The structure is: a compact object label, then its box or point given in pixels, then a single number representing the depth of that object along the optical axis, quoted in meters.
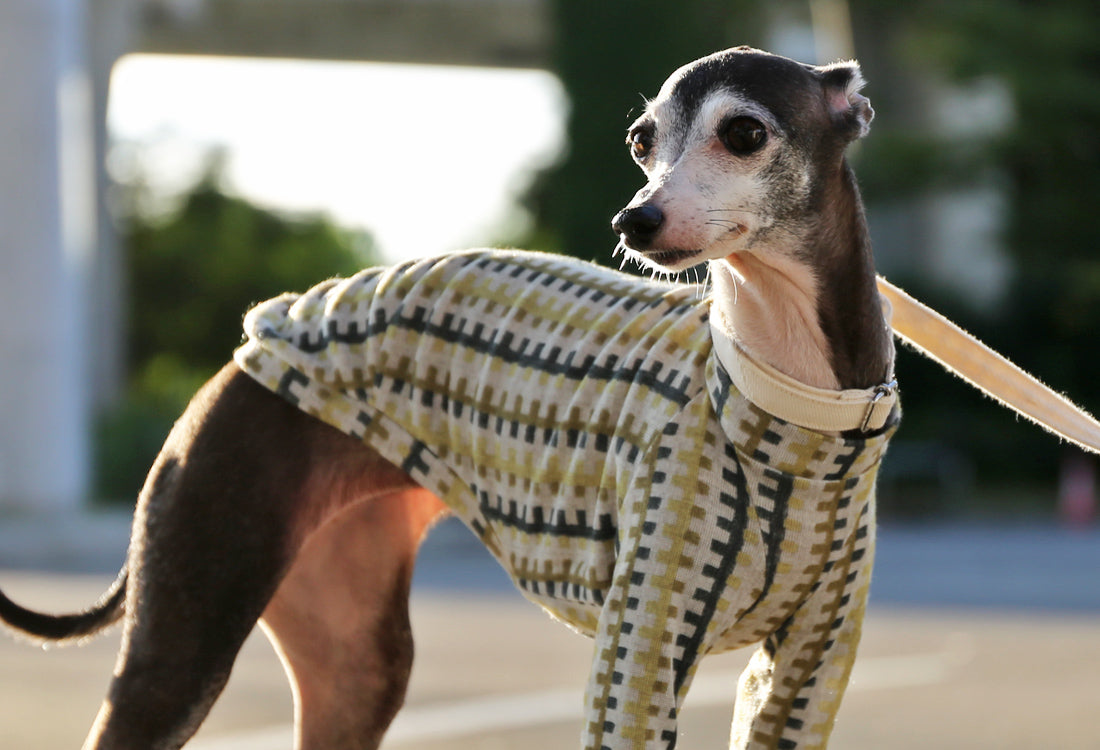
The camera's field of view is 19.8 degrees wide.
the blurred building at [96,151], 29.25
